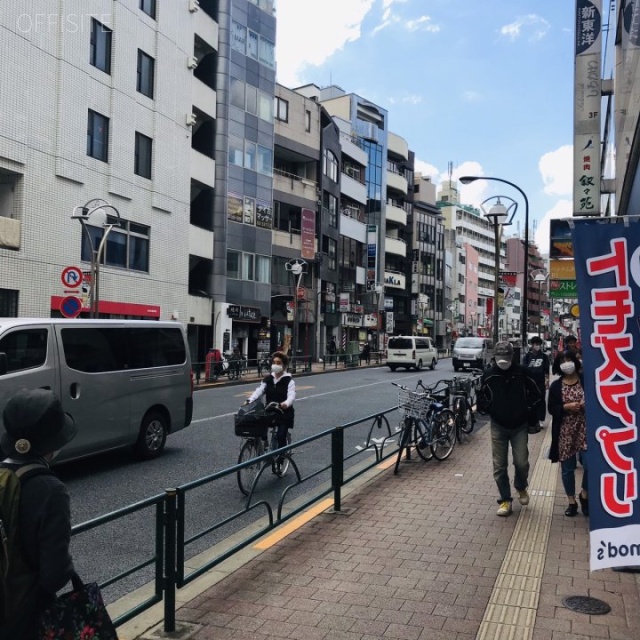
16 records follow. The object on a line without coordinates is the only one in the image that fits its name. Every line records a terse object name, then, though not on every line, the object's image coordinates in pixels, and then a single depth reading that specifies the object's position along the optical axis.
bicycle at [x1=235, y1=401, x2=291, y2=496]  7.39
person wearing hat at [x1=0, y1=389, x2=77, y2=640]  2.32
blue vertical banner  3.55
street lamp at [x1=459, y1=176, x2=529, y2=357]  22.98
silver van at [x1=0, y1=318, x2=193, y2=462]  7.98
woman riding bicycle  8.56
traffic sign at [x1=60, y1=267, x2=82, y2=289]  16.48
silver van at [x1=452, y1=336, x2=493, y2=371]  36.38
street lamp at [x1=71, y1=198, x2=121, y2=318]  18.08
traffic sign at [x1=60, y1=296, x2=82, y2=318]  16.25
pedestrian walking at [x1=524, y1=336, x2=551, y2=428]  12.73
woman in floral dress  6.73
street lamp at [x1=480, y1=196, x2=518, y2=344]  20.33
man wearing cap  6.79
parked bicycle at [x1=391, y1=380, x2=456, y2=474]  9.45
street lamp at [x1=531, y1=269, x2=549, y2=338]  32.81
